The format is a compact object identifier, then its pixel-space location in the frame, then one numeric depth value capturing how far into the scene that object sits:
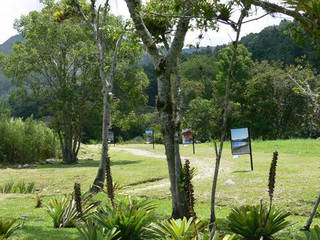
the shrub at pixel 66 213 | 7.19
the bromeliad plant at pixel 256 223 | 5.04
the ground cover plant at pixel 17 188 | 15.16
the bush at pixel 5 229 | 5.36
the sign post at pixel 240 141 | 15.48
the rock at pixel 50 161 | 27.48
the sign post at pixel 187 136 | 26.17
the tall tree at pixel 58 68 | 25.20
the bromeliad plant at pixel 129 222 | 5.22
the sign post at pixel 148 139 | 48.20
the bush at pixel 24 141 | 26.78
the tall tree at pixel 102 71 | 12.46
